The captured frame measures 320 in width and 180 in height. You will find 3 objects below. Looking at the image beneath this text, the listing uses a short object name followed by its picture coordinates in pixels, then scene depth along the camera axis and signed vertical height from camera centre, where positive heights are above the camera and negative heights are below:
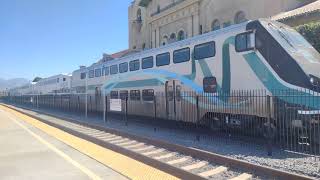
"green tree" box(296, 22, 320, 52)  11.69 +2.73
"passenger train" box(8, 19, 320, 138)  7.43 +0.75
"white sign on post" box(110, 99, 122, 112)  12.74 -0.78
